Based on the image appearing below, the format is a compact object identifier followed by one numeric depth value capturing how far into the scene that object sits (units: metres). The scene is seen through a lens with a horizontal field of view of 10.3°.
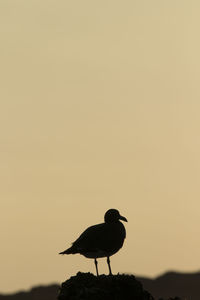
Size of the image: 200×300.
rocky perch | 30.86
